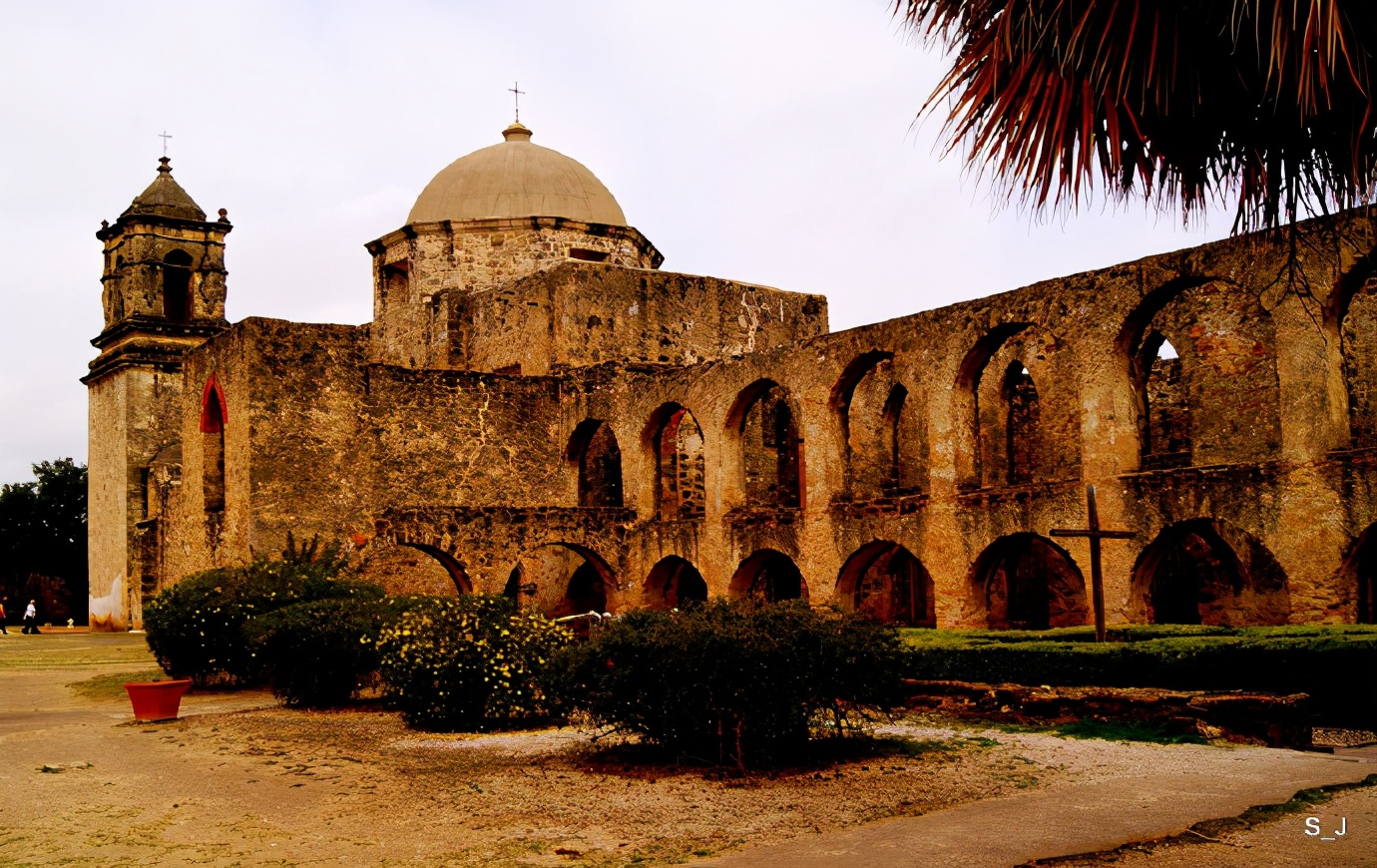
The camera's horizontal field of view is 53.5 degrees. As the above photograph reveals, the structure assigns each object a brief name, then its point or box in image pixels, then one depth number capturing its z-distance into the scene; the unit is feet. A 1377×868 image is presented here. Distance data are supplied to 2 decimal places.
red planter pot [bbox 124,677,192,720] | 36.96
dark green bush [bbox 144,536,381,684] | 45.88
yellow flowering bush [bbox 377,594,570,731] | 33.35
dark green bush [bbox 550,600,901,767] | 25.64
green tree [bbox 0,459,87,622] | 141.49
